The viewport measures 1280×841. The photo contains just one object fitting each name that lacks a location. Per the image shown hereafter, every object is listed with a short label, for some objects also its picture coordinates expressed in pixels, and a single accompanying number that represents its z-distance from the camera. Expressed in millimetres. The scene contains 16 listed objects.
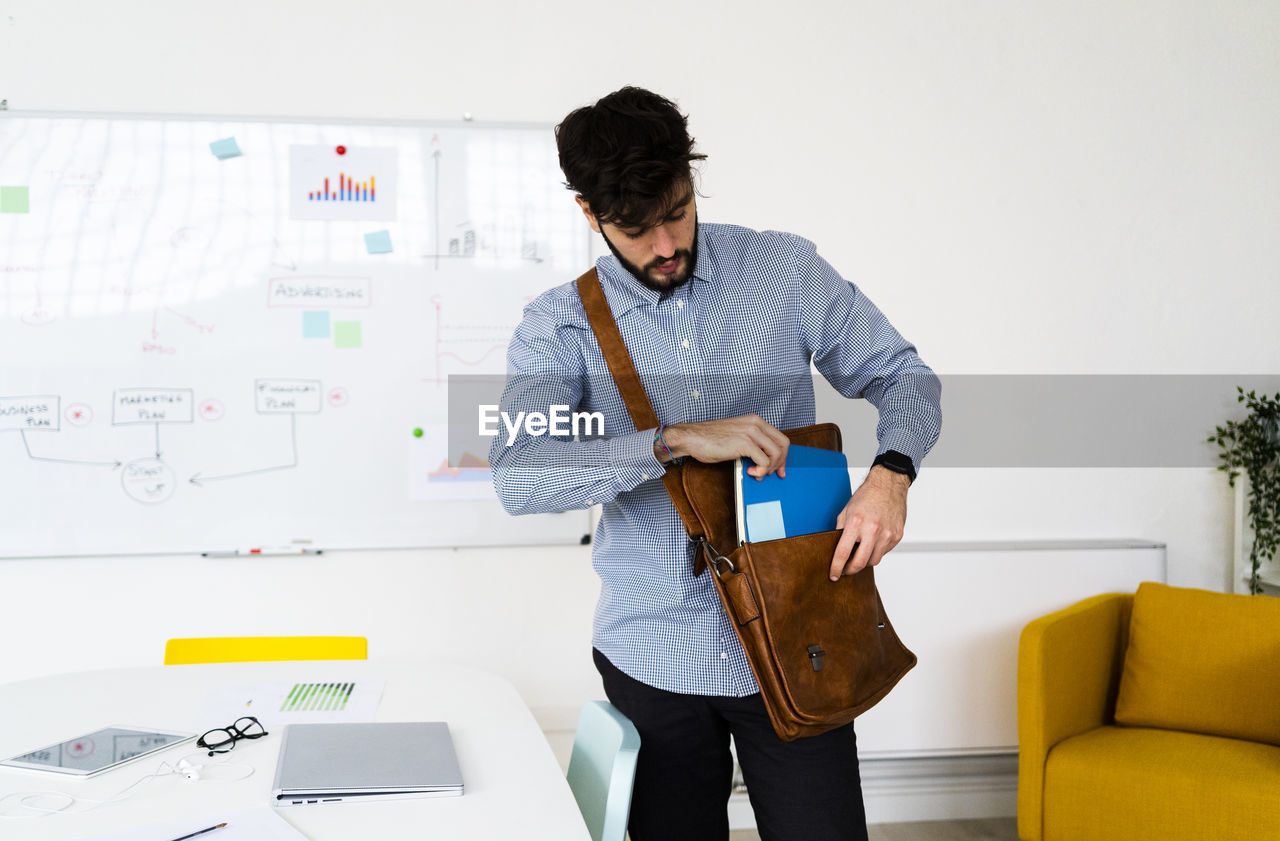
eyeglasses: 1376
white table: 1131
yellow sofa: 2205
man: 1363
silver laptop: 1202
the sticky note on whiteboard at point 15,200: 2574
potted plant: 2926
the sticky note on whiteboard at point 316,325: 2676
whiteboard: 2598
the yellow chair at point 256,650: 1997
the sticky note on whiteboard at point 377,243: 2695
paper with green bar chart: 1536
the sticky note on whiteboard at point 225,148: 2641
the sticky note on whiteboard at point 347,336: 2689
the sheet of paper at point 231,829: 1081
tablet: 1292
